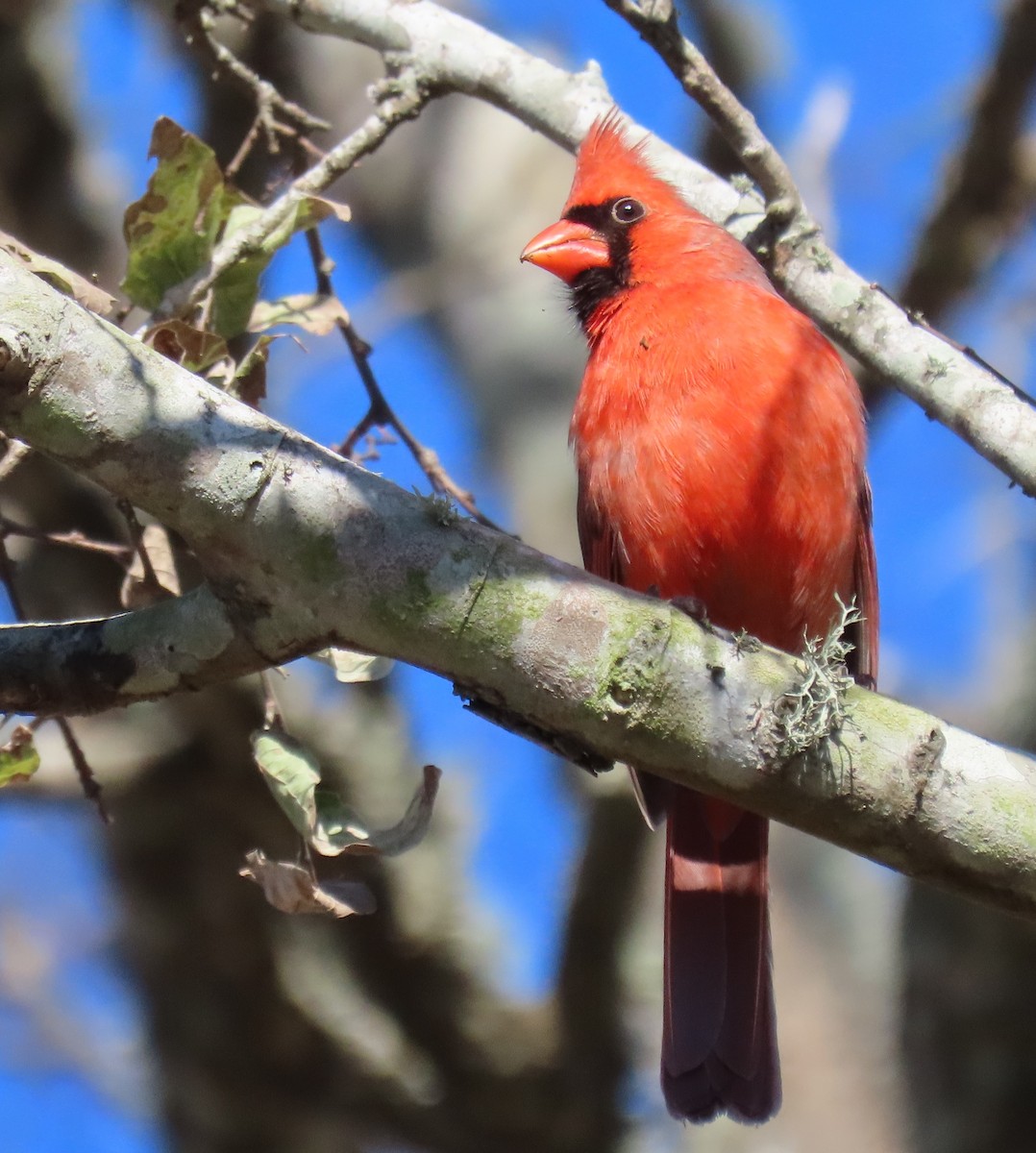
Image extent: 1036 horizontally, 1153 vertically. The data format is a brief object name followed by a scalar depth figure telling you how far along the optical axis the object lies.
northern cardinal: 5.25
